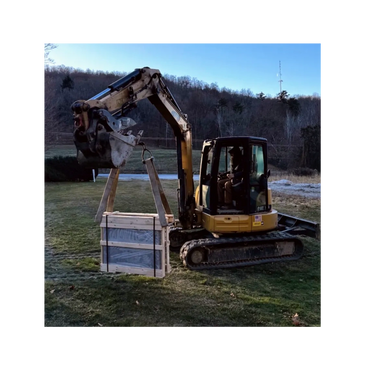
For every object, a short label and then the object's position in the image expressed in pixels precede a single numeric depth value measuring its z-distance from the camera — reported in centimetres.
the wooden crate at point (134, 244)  441
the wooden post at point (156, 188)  432
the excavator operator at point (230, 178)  650
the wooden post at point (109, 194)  462
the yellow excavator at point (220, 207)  603
